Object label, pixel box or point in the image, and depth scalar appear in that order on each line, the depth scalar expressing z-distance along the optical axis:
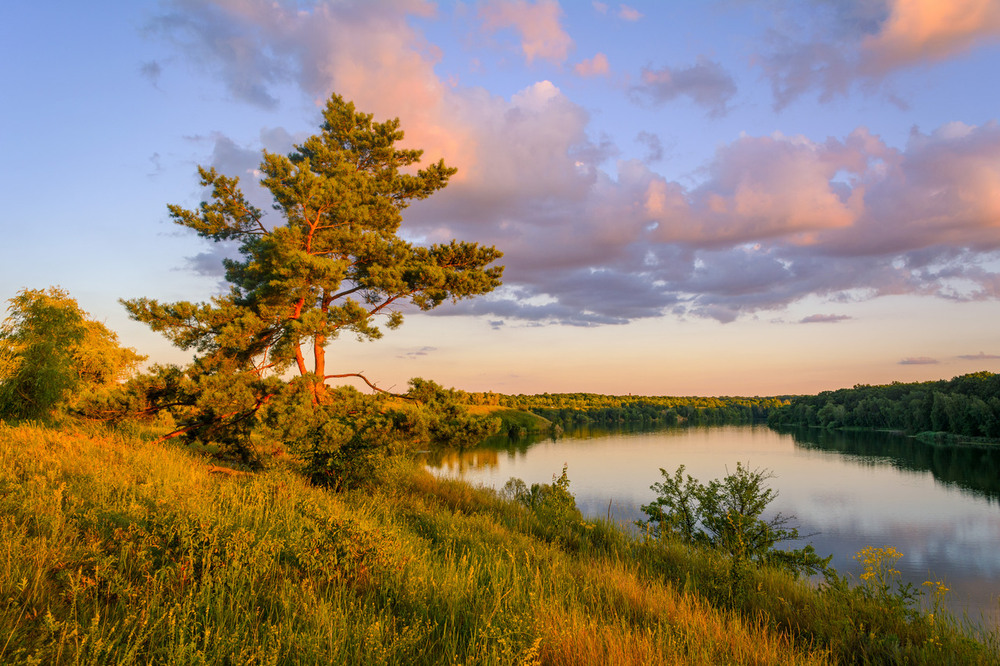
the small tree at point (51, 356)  22.20
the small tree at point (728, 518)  11.27
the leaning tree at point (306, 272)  12.08
